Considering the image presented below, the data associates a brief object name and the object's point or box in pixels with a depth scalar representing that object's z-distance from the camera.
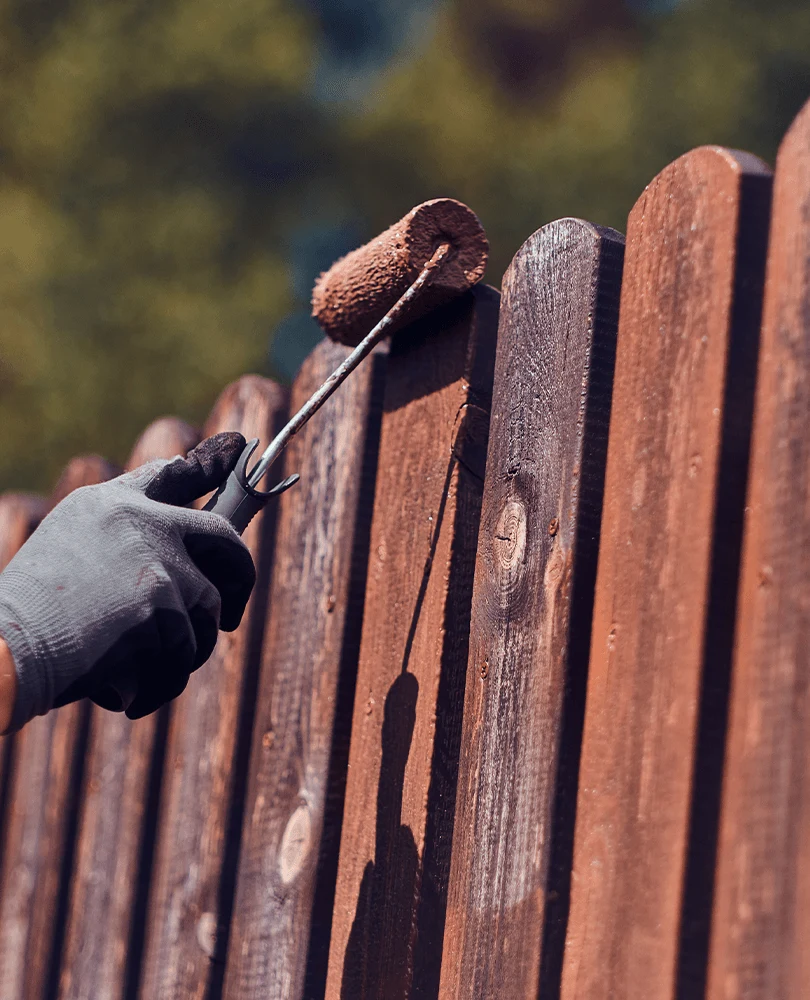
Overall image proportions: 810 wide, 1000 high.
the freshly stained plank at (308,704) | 2.80
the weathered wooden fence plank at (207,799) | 2.90
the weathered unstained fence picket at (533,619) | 2.58
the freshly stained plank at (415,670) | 2.70
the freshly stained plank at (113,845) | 3.02
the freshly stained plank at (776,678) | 2.45
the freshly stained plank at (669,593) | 2.50
